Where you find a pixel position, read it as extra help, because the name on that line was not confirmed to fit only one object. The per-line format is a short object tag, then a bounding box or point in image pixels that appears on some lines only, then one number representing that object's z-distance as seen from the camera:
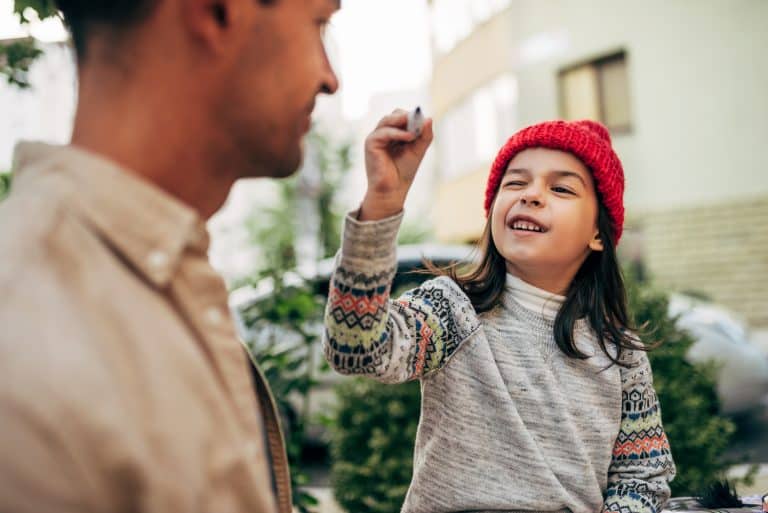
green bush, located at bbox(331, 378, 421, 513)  4.34
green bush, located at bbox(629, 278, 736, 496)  4.06
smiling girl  2.10
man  0.90
